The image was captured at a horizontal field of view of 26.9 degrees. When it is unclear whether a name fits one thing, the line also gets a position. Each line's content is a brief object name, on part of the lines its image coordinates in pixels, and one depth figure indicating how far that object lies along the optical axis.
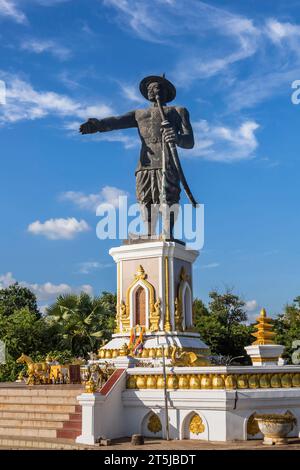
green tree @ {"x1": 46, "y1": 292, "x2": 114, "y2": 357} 28.34
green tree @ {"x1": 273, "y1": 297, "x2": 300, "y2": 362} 36.72
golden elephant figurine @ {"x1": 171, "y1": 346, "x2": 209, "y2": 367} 15.66
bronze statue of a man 20.25
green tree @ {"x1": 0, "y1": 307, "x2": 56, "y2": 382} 28.92
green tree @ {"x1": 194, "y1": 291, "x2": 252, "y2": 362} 37.72
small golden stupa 16.30
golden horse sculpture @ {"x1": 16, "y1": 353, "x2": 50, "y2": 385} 17.59
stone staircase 13.64
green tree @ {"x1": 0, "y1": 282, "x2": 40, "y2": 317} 46.88
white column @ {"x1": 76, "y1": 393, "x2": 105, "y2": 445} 13.46
